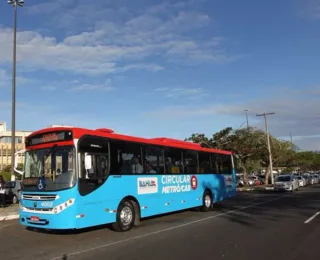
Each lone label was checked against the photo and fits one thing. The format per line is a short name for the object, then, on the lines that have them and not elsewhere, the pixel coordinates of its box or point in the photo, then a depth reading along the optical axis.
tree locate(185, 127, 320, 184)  44.53
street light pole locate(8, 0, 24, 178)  20.98
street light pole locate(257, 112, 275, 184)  43.74
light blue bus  9.42
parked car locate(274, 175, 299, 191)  31.48
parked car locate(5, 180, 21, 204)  22.81
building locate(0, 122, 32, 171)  93.94
